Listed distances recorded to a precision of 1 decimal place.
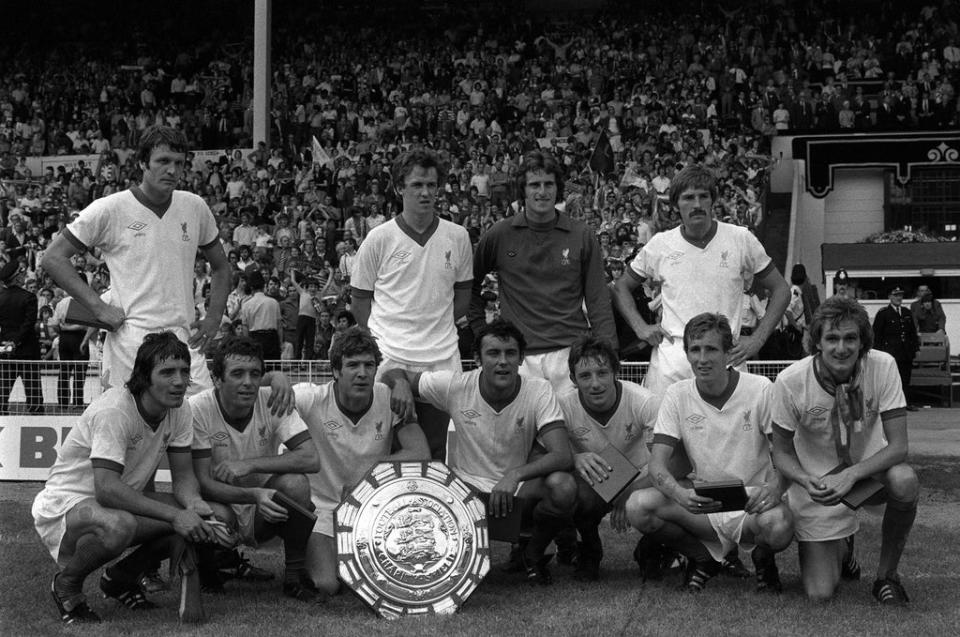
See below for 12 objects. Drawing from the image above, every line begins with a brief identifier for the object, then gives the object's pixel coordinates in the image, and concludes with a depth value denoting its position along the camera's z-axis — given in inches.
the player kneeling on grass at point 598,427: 250.5
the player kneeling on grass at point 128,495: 218.4
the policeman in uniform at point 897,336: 617.0
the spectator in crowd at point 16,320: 523.8
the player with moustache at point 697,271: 265.4
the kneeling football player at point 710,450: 236.7
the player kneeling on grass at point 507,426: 247.8
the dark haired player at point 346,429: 247.1
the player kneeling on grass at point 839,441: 224.7
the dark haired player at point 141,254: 248.2
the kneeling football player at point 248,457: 237.5
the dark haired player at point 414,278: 263.0
